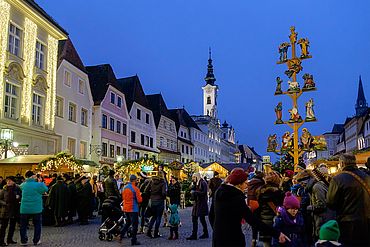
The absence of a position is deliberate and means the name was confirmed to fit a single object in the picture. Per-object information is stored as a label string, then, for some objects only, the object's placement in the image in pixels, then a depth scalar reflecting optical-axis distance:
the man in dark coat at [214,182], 13.42
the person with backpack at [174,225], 12.62
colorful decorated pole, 22.31
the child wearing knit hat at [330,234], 4.30
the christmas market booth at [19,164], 19.67
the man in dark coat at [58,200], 15.52
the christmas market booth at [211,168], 41.00
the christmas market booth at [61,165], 19.11
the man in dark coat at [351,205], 5.57
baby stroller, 12.09
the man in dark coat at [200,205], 12.50
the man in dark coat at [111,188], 12.83
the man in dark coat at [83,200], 16.66
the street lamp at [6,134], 18.75
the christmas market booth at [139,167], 22.98
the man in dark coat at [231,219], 5.06
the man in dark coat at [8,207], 10.88
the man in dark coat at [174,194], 14.42
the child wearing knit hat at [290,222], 6.54
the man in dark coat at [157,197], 12.55
